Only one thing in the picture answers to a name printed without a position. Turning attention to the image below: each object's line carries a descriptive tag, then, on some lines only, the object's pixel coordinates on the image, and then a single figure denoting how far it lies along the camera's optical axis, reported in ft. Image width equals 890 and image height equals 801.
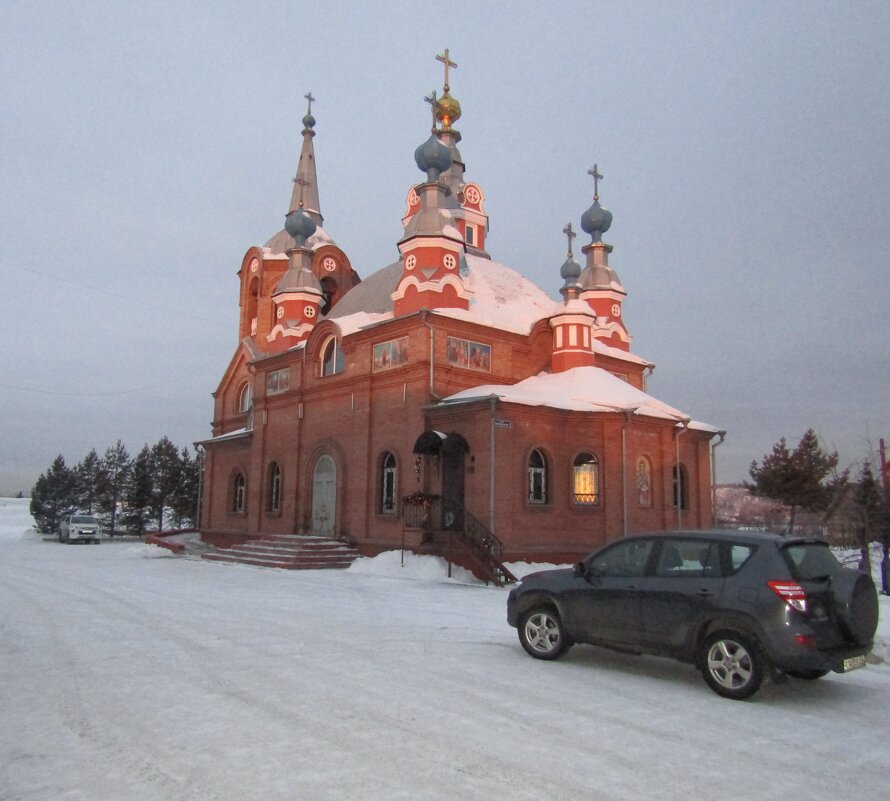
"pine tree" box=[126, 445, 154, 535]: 150.82
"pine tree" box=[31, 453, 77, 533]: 153.07
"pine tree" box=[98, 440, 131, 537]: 156.66
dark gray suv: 20.71
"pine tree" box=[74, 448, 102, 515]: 157.99
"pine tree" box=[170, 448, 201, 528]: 151.12
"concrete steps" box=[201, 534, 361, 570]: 66.64
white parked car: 118.21
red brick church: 63.16
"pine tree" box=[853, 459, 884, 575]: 56.29
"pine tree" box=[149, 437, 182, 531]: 151.53
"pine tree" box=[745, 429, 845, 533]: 109.50
